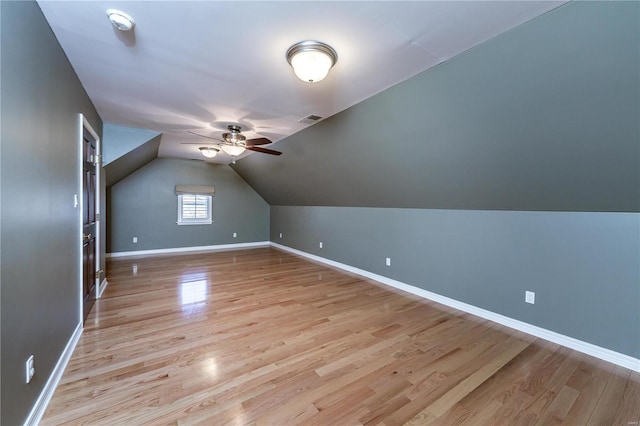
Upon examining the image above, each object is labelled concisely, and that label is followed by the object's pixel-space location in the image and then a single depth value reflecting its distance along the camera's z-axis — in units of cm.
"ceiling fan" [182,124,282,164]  340
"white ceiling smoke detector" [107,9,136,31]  154
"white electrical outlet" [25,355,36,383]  140
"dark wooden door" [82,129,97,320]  269
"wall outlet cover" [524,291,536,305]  263
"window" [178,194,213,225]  655
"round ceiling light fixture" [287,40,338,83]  179
